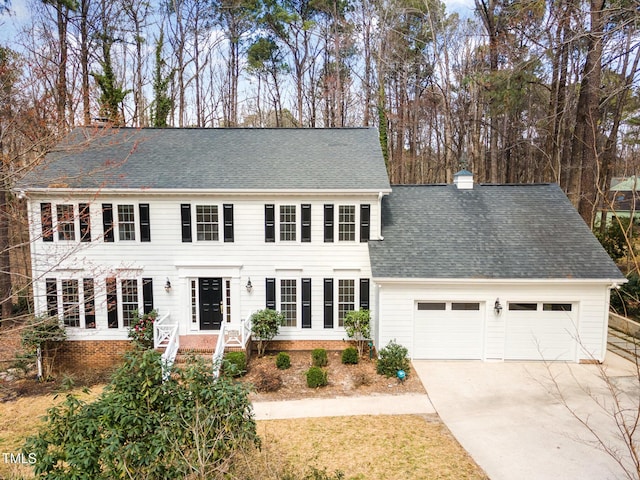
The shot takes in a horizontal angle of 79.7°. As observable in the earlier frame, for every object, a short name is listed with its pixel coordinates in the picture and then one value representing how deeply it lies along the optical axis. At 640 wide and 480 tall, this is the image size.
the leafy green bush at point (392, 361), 11.42
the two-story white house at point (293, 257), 12.44
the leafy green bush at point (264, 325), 12.99
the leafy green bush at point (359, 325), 12.91
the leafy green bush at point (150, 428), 5.02
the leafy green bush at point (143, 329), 12.98
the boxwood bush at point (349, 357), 12.42
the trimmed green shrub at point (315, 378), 10.86
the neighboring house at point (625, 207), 31.59
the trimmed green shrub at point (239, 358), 11.25
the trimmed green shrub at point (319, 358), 12.25
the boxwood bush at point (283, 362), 12.15
